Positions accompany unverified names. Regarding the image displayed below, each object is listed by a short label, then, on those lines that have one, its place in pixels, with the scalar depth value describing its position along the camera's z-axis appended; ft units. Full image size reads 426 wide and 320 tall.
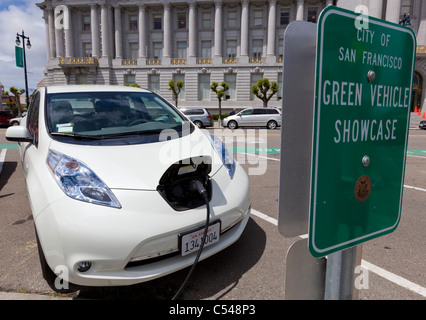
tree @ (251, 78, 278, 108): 98.53
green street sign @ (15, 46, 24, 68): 78.94
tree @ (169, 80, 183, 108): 108.20
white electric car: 6.44
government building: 122.21
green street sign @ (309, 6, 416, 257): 2.72
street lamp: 82.28
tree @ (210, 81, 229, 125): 105.19
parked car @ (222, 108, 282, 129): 72.43
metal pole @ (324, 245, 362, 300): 3.21
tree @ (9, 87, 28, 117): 127.79
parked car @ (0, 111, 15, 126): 74.49
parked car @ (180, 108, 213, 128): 73.05
